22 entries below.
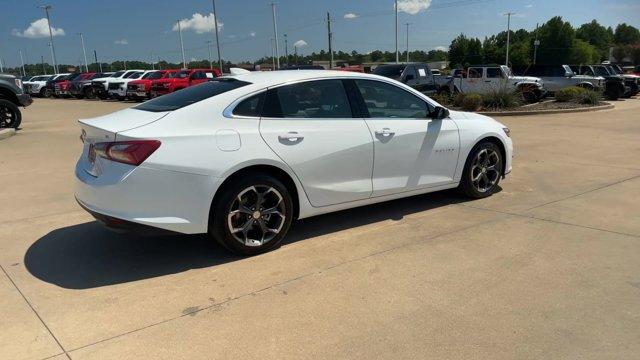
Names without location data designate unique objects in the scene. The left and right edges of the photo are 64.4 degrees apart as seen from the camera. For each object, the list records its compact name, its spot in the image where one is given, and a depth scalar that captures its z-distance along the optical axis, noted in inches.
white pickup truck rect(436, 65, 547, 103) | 816.3
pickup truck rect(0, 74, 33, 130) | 524.5
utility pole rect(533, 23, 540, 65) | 3949.3
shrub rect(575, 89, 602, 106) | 738.8
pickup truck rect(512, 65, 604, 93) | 907.4
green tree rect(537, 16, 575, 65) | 4160.9
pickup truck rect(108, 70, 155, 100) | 1155.9
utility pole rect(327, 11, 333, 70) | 2158.2
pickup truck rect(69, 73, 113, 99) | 1331.1
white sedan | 155.8
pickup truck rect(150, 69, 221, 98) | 1003.3
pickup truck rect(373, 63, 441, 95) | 835.4
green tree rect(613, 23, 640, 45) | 6281.5
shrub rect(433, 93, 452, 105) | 755.4
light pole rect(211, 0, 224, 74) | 1778.1
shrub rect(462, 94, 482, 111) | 689.6
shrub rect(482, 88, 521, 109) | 693.3
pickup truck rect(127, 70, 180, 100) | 1053.1
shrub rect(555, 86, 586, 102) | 764.5
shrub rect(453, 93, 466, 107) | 714.1
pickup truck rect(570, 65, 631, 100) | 935.0
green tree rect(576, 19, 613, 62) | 6013.8
